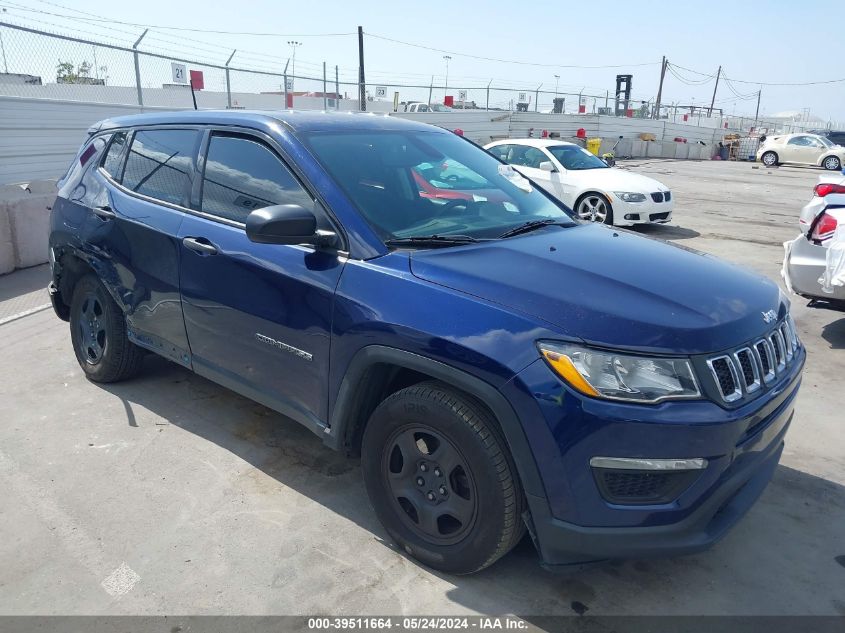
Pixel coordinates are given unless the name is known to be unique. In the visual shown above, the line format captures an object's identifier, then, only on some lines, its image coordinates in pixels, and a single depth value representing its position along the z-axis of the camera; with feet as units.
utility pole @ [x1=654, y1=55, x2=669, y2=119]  168.71
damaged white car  16.71
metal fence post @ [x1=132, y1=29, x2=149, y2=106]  42.73
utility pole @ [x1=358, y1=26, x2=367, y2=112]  71.54
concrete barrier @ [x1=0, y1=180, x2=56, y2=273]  24.97
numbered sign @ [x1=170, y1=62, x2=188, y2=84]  46.89
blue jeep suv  7.51
